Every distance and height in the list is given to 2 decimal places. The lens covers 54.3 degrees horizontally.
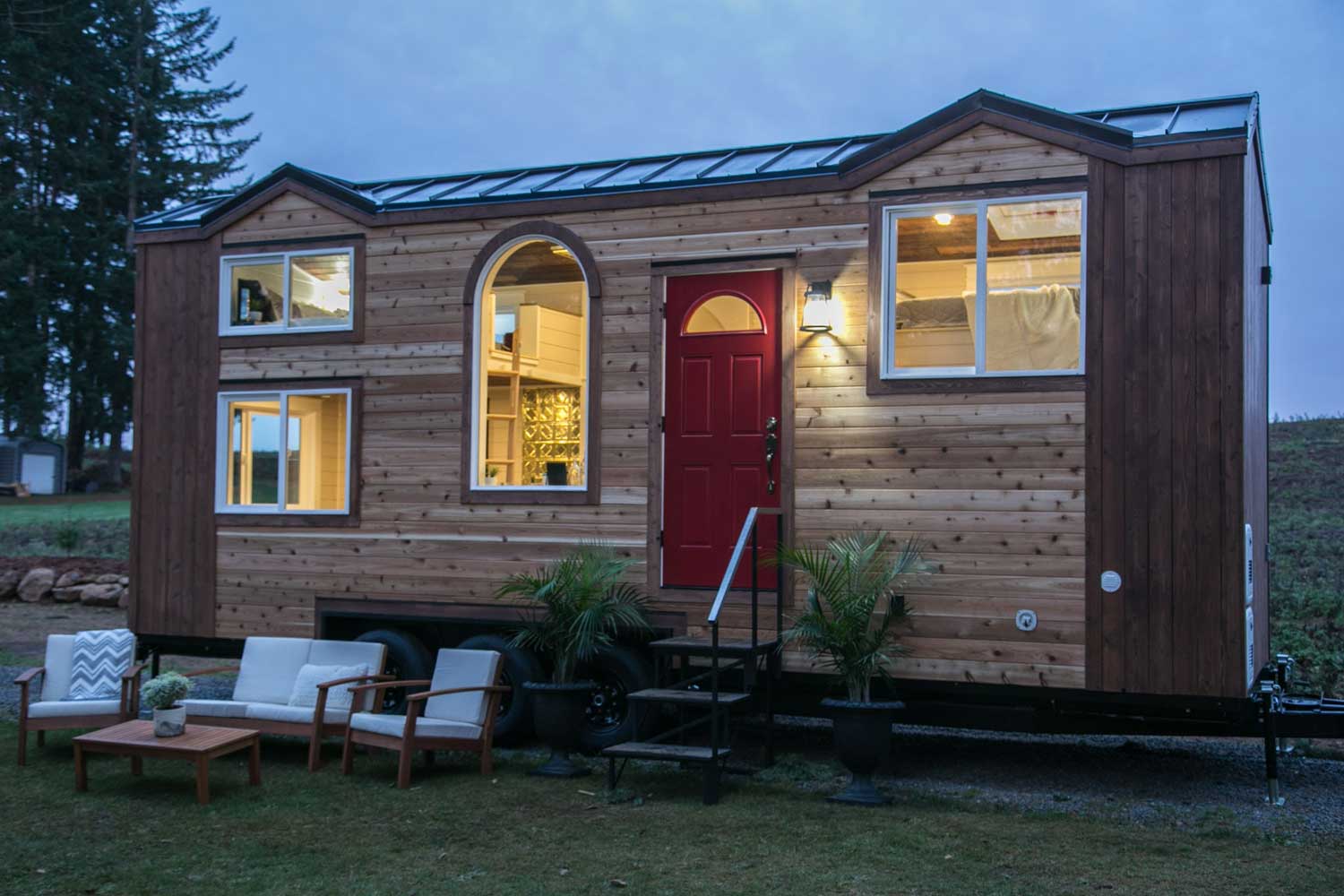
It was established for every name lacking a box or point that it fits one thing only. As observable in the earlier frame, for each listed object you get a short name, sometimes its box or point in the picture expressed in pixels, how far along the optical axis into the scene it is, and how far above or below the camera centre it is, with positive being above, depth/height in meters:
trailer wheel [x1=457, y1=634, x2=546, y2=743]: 8.14 -1.21
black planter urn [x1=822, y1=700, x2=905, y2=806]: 6.64 -1.25
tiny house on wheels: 6.79 +0.55
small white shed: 28.69 +0.34
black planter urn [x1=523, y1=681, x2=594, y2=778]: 7.35 -1.29
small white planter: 6.86 -1.26
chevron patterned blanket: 8.16 -1.16
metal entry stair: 6.79 -1.11
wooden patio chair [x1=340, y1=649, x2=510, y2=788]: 7.19 -1.33
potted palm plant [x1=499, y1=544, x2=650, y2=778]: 7.37 -0.81
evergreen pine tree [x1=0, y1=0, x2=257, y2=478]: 28.66 +7.10
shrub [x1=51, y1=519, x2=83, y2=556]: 17.78 -0.79
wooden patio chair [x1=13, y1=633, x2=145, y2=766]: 7.80 -1.35
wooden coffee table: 6.68 -1.37
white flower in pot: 6.87 -1.19
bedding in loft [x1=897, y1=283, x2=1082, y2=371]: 7.06 +0.91
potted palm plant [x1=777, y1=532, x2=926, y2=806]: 6.67 -0.71
